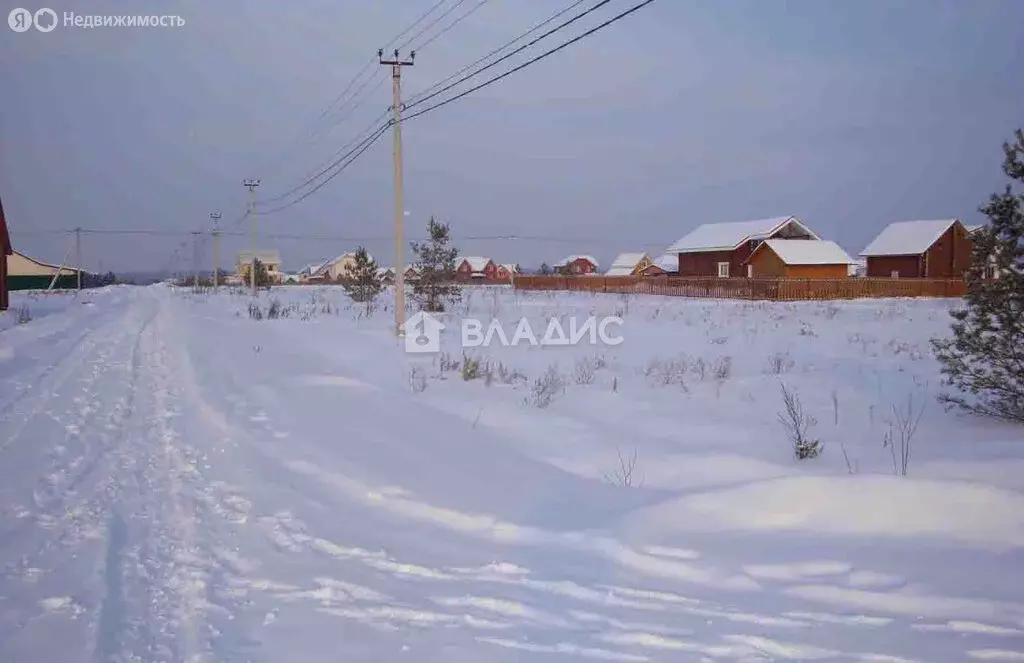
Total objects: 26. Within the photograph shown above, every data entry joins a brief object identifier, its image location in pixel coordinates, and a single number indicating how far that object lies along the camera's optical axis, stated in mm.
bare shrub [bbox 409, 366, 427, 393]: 10762
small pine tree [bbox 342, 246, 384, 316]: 34250
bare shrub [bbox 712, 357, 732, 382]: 11539
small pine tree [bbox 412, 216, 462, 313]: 25141
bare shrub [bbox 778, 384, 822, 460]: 6832
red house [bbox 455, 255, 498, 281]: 111812
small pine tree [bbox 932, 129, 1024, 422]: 8125
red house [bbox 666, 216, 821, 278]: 49500
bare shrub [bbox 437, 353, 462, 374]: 12453
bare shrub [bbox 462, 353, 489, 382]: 11523
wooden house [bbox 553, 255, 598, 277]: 108500
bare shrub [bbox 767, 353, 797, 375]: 12203
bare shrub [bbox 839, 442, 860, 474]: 6209
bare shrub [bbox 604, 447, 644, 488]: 6326
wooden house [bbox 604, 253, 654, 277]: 97088
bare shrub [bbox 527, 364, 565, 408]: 9688
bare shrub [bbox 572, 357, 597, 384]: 11473
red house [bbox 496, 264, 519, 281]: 119531
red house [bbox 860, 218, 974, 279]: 48344
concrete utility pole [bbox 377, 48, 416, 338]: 17797
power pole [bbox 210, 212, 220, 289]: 70312
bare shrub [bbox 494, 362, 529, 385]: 11344
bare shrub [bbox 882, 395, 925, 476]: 6539
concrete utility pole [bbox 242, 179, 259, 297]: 48172
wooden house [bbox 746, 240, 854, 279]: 46625
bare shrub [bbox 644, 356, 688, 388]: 11328
